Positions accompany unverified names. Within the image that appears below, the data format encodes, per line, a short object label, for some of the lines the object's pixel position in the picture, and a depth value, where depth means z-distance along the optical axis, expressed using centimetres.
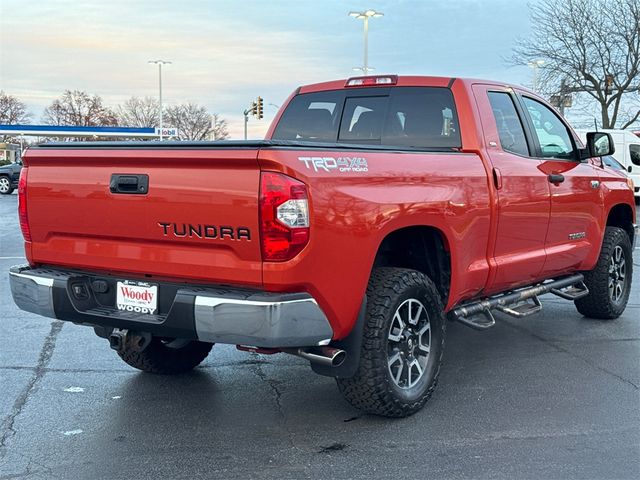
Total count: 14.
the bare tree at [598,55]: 3384
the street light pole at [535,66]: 3689
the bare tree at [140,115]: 7762
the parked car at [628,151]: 2253
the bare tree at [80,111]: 7344
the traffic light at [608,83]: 3425
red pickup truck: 346
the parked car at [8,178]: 3030
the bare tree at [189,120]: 7431
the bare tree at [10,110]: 7669
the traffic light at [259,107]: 4075
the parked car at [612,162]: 1853
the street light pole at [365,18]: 3697
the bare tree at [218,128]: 7362
